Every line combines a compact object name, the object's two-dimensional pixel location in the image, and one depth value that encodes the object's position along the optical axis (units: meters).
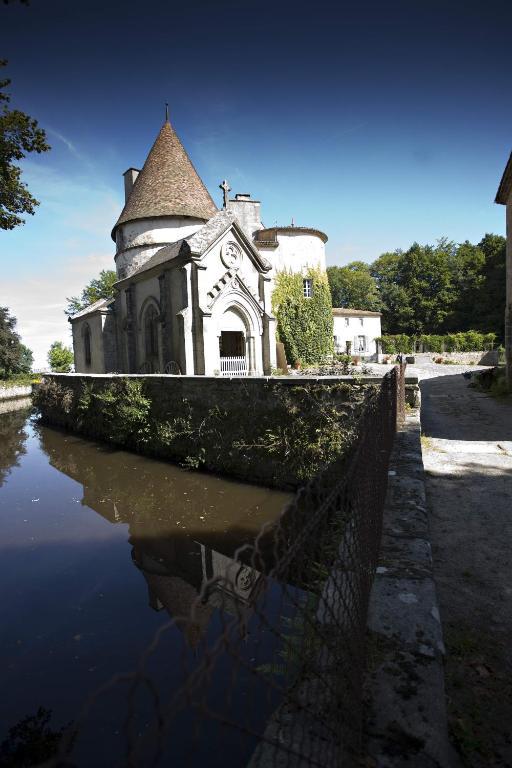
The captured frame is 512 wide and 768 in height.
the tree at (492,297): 46.03
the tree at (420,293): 52.72
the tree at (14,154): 13.27
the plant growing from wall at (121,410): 15.24
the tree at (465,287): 49.58
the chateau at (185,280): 18.89
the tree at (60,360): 46.47
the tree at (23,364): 44.14
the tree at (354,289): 59.12
